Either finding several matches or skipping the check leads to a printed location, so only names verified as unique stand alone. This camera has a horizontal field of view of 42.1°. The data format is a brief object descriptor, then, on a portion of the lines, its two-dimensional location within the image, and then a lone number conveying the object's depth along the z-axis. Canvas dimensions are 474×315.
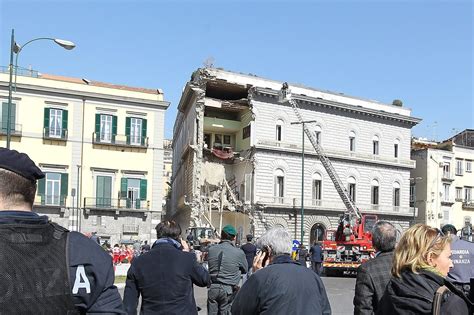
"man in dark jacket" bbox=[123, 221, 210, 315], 5.78
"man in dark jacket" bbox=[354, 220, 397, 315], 5.11
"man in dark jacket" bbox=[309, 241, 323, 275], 25.52
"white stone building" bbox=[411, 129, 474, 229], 63.84
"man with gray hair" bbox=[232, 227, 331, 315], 4.17
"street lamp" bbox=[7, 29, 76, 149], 20.95
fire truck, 28.27
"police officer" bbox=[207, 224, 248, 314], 8.66
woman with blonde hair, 3.16
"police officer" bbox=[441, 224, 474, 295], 6.76
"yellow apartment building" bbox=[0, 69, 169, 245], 42.69
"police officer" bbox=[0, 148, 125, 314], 2.22
